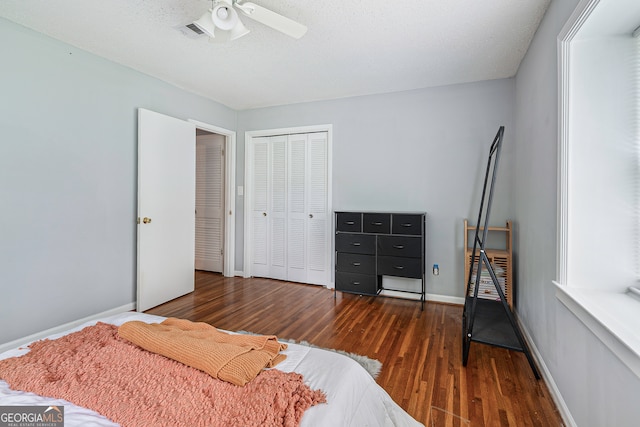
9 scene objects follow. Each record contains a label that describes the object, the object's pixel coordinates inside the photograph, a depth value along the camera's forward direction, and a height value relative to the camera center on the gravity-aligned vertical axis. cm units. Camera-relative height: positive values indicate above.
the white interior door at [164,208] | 319 +5
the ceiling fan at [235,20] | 182 +123
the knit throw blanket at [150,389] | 88 -59
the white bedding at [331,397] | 91 -62
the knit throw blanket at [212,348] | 108 -55
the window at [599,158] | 146 +30
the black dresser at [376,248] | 332 -39
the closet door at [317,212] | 412 +3
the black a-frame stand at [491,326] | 202 -84
